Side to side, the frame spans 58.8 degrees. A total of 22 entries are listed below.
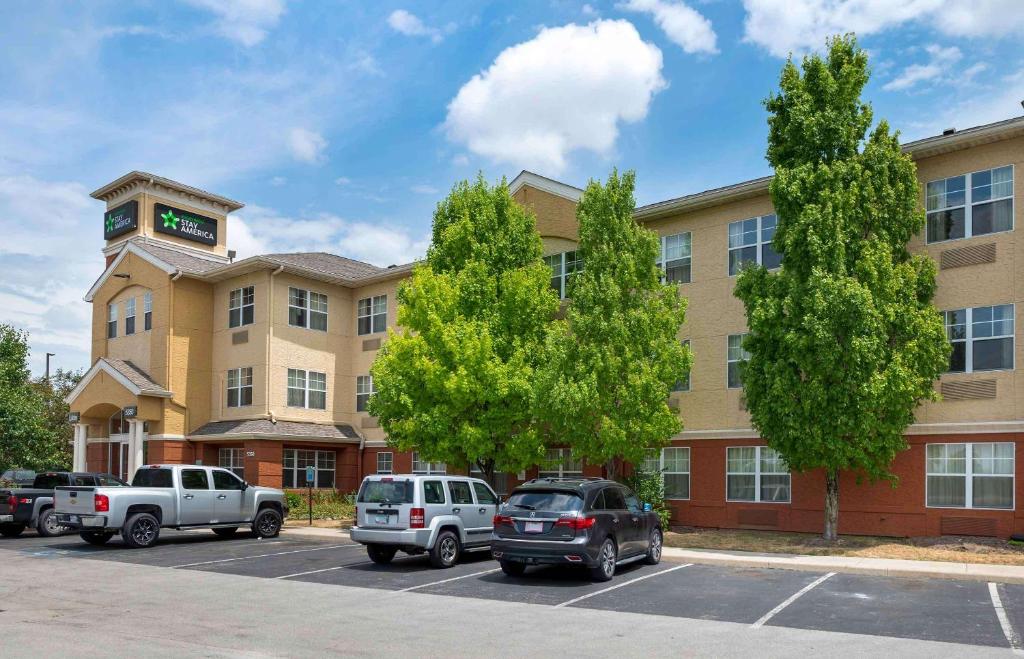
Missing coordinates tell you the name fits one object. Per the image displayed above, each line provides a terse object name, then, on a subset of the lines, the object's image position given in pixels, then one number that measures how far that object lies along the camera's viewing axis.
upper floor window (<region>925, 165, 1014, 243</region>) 20.39
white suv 16.86
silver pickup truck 20.56
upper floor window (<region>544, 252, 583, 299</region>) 27.67
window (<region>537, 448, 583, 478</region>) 27.27
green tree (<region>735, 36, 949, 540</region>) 18.94
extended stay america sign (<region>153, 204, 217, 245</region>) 39.69
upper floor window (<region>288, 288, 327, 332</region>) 34.12
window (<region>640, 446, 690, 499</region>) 25.00
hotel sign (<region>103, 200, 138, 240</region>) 39.09
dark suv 14.77
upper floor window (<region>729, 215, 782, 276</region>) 23.75
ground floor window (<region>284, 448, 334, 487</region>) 33.81
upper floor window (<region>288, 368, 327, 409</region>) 33.84
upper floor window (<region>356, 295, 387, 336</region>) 34.84
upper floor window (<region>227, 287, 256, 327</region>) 34.38
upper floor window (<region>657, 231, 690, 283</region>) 25.52
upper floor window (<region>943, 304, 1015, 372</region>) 20.06
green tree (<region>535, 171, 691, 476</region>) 21.84
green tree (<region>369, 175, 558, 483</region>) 24.05
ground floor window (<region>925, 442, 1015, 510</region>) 19.78
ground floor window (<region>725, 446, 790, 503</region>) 23.08
